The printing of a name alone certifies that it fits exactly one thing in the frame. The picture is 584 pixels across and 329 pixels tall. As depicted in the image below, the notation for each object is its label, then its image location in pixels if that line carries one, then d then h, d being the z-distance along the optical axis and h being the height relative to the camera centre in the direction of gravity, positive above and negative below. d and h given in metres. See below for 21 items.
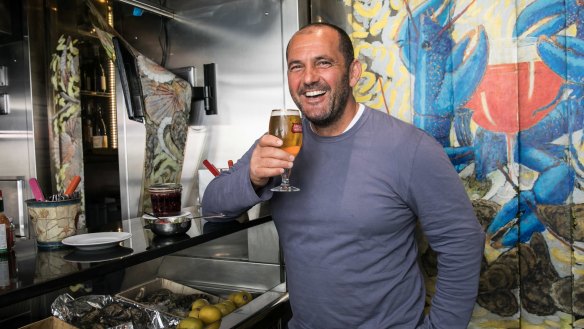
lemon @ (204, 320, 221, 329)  1.53 -0.62
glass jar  1.51 -0.18
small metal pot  1.34 -0.25
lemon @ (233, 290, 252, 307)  1.81 -0.63
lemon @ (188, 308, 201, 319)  1.57 -0.60
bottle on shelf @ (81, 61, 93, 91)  3.73 +0.59
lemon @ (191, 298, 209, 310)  1.66 -0.59
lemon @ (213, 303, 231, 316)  1.67 -0.62
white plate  1.17 -0.25
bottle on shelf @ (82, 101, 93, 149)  3.68 +0.18
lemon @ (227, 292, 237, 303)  1.83 -0.63
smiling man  1.34 -0.21
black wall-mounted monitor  1.96 +0.29
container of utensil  1.22 -0.20
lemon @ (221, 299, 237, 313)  1.73 -0.62
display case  1.00 -0.57
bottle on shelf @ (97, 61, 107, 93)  3.80 +0.56
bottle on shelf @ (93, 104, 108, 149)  3.70 +0.13
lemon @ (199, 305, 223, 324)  1.54 -0.58
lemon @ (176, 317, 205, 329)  1.43 -0.57
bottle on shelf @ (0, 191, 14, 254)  1.18 -0.22
